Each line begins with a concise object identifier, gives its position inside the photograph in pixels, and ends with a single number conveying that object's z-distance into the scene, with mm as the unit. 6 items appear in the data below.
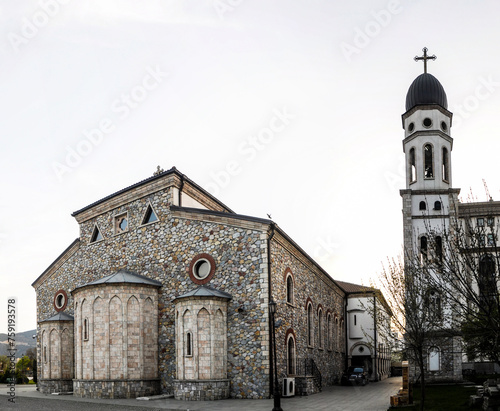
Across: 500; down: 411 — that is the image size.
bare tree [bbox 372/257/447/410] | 18547
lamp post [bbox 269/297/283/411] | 17117
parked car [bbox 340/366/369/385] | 34094
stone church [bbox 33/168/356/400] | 21922
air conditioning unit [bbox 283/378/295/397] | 22875
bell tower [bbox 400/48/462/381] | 30430
